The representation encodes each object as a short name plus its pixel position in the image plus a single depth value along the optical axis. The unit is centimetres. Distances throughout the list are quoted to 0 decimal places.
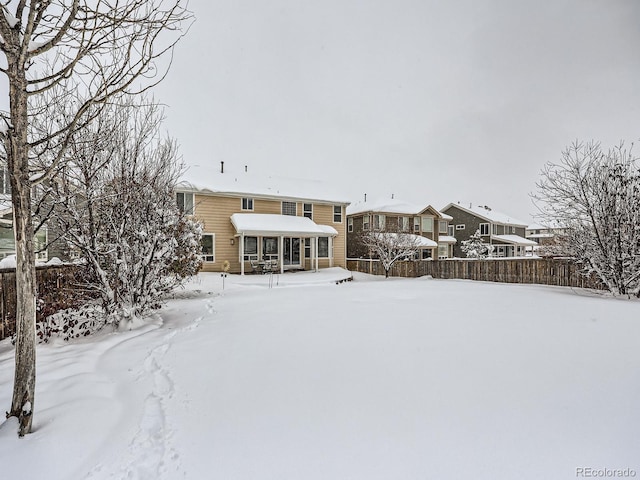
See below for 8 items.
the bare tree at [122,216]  556
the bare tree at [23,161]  231
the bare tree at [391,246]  1922
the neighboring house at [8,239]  1178
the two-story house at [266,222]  1697
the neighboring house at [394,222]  2459
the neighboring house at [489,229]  3158
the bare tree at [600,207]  952
